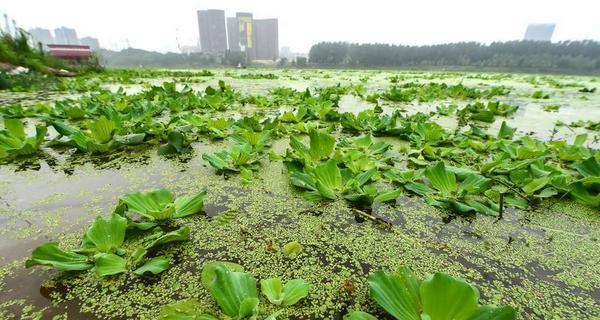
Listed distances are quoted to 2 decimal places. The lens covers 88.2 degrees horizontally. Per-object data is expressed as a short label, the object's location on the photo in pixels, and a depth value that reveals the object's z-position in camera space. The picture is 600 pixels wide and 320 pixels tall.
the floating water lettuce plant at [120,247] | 0.69
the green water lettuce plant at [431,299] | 0.57
